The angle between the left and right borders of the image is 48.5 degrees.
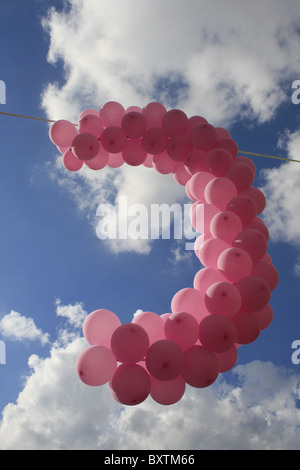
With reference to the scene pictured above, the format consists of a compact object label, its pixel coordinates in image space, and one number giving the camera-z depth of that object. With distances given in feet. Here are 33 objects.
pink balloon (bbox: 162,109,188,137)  15.51
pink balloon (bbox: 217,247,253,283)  12.17
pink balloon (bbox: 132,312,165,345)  11.91
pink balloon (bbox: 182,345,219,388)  10.77
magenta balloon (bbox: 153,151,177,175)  16.52
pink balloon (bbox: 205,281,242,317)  11.39
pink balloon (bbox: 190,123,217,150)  15.05
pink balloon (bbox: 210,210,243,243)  13.01
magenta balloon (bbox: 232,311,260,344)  11.73
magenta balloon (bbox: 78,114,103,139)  15.62
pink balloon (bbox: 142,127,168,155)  15.43
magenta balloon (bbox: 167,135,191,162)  15.38
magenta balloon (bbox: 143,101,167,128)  16.08
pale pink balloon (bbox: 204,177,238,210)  13.74
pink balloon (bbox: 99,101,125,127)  16.08
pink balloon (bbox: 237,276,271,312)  11.70
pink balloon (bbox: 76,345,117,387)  10.80
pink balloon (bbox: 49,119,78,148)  15.96
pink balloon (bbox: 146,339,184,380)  10.43
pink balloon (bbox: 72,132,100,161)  14.94
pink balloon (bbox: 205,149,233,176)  14.44
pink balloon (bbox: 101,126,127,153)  15.40
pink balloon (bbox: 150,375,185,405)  11.20
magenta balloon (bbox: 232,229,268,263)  12.67
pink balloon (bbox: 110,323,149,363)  10.66
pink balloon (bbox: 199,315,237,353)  10.90
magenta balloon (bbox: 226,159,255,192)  14.32
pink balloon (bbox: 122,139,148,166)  16.19
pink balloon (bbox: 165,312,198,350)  11.19
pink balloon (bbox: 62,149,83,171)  16.25
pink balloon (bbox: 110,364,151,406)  10.40
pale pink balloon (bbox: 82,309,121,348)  11.74
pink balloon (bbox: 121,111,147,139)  15.35
